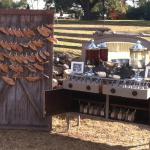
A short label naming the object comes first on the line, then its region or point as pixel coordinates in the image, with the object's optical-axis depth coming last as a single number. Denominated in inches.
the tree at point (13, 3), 2096.0
